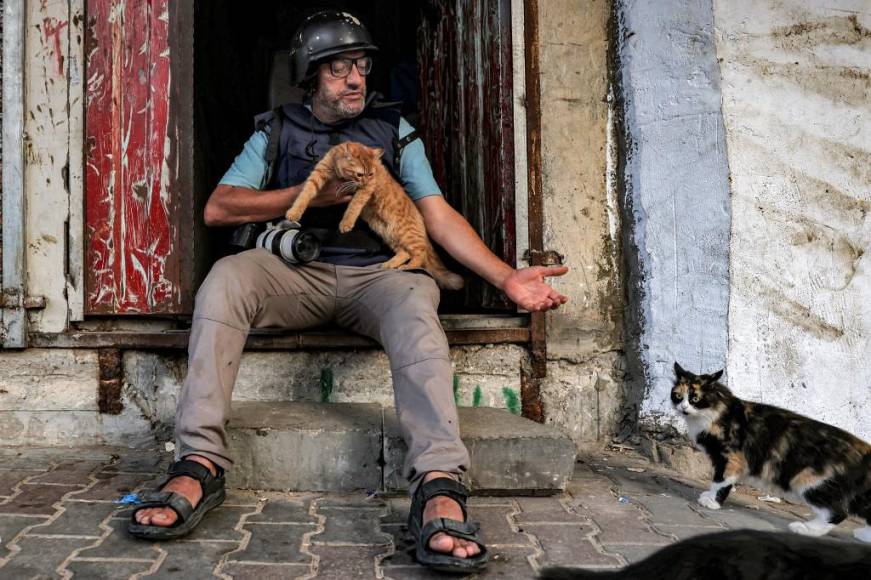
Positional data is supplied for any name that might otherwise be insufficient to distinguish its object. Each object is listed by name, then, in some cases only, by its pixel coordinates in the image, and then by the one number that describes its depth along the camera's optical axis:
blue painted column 3.70
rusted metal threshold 3.82
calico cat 2.97
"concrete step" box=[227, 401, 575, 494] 3.26
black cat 1.29
